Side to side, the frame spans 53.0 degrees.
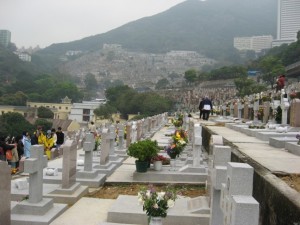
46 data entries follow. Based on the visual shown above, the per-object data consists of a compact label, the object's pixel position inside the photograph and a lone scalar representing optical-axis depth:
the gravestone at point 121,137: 10.57
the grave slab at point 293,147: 6.07
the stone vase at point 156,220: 4.17
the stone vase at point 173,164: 7.46
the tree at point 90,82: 115.16
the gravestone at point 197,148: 7.06
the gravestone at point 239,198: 2.55
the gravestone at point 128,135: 11.25
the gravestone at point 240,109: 15.73
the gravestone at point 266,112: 11.64
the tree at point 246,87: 36.24
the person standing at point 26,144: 8.96
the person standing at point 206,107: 14.70
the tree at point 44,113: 59.38
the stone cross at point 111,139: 8.89
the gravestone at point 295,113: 8.91
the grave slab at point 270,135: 7.78
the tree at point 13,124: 41.40
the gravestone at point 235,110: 17.26
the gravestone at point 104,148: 7.92
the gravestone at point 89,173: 6.69
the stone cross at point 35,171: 4.85
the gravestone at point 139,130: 12.80
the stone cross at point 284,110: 9.72
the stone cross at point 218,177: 3.46
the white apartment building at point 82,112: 65.55
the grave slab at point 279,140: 6.92
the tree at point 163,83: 92.14
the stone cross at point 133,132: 11.66
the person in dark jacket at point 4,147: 7.89
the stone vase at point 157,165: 7.24
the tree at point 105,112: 54.10
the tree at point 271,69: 40.60
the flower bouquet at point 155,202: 4.13
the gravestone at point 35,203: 4.68
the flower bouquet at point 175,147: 8.09
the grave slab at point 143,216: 4.66
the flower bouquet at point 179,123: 16.97
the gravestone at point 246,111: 14.64
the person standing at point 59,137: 10.92
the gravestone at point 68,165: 5.83
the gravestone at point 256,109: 12.66
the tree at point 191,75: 68.14
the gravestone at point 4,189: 4.18
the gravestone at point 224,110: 20.16
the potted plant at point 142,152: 7.02
